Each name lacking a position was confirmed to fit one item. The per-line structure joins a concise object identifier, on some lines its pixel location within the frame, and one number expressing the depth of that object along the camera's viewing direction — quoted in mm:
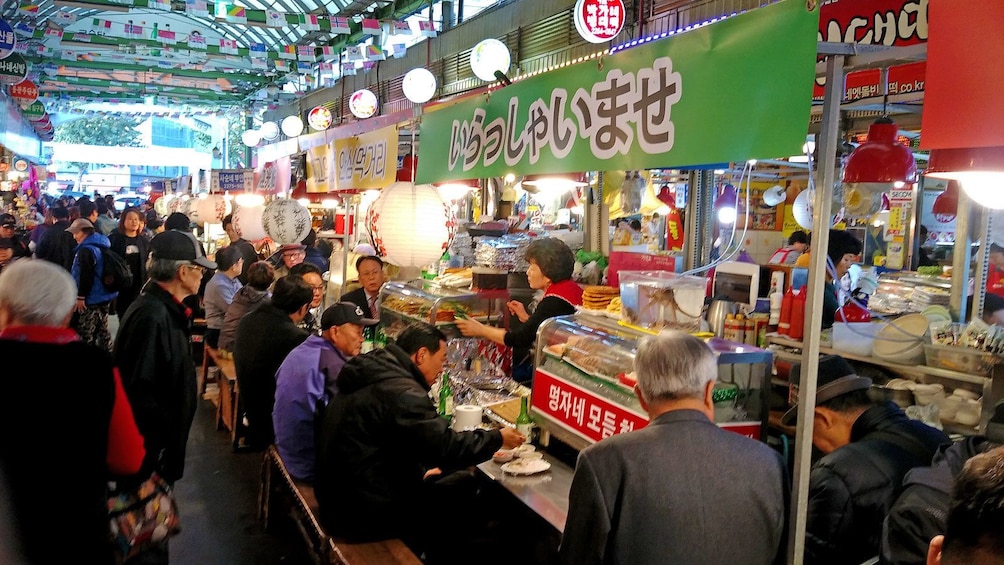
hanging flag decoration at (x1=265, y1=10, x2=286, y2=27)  11867
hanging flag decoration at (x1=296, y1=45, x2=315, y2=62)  15539
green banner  2281
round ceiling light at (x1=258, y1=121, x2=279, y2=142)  20859
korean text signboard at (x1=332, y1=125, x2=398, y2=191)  6441
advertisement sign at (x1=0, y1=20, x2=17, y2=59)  12289
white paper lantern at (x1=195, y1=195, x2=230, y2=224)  14172
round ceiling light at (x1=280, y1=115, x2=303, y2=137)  16577
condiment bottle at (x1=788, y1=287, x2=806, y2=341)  4781
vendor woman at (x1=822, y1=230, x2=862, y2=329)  6156
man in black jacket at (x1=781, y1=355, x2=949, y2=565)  2785
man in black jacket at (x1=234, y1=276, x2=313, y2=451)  5672
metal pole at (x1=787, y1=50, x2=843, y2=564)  2320
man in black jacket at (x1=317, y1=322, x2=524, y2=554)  3760
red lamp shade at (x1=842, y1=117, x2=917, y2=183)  4449
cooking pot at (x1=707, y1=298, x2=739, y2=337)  4465
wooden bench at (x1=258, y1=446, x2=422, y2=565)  3769
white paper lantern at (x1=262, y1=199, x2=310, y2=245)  8695
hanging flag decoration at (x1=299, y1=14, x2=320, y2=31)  12289
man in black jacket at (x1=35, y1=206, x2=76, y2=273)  10195
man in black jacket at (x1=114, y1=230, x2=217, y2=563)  3758
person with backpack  8648
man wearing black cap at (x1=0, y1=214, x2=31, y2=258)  10500
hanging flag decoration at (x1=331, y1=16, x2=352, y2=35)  12648
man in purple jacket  4719
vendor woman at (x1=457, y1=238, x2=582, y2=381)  5262
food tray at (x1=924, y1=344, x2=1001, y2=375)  3850
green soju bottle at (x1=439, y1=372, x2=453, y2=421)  5094
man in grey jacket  2295
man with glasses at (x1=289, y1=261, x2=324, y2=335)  7168
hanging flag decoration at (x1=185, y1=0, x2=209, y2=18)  11281
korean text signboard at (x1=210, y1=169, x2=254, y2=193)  14295
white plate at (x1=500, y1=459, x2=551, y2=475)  3957
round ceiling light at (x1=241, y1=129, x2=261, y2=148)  21672
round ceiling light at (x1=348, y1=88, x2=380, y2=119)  12719
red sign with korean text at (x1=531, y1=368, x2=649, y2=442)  3543
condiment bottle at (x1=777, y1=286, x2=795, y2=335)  4906
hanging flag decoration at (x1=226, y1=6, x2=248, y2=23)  11664
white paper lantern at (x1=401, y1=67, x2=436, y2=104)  10461
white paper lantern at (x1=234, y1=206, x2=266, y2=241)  10641
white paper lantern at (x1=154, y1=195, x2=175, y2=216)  22422
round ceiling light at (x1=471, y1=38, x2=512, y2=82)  8938
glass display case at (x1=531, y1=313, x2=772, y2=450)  3299
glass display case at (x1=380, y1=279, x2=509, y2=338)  5797
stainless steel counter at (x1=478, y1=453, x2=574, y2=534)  3504
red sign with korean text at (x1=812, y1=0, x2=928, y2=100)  6133
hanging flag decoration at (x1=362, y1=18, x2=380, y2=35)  12150
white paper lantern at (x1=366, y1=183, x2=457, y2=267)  5180
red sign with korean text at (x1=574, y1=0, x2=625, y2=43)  7598
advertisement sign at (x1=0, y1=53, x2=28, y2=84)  15359
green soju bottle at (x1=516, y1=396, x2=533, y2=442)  4445
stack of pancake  4727
